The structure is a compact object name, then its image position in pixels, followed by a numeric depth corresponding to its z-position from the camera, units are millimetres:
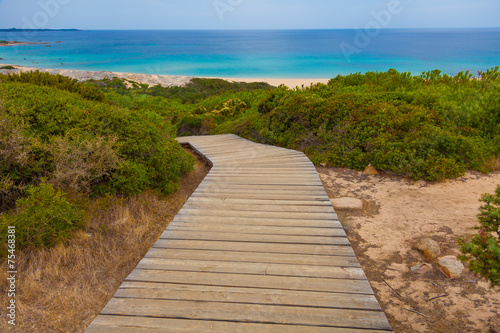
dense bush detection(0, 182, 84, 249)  3480
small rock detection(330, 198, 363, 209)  5262
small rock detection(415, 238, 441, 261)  3820
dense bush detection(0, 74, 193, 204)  4211
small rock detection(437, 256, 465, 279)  3455
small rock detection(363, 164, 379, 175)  6653
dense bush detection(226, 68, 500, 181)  6332
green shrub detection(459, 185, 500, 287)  2178
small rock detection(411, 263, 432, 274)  3607
